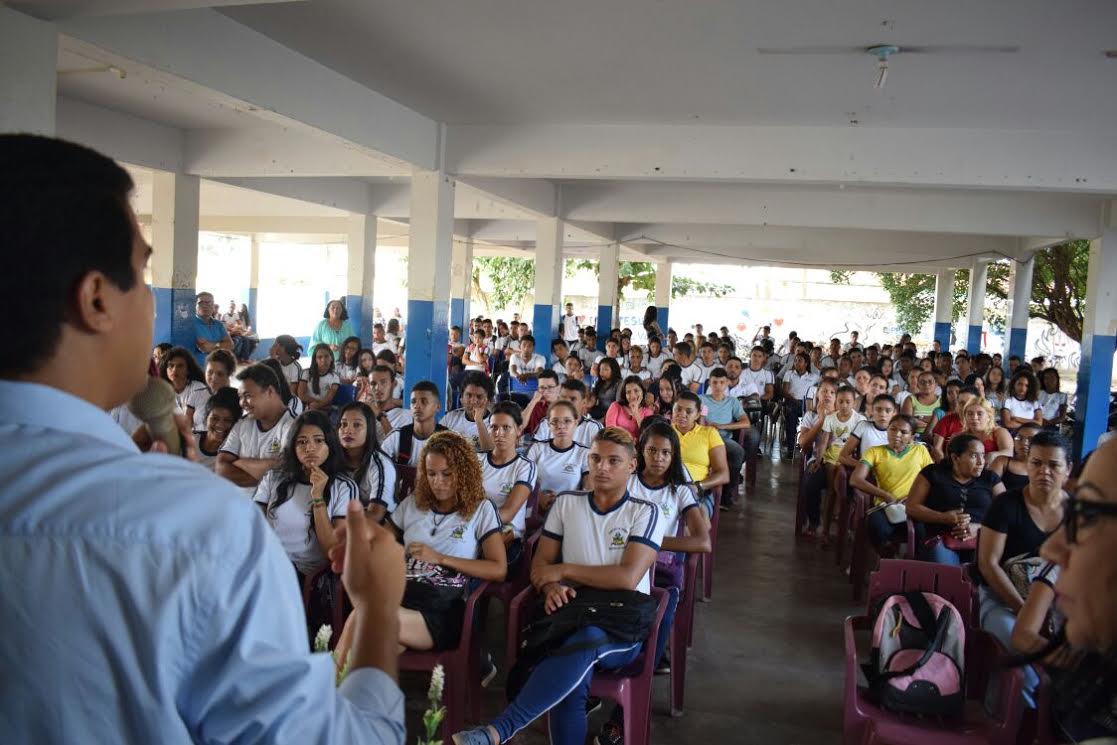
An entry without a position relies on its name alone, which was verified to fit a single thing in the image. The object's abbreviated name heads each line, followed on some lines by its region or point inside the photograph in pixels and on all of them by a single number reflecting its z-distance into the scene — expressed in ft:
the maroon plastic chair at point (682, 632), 11.34
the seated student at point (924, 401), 23.57
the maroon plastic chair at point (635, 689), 9.39
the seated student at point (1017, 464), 15.20
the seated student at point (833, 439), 19.57
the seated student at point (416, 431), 16.39
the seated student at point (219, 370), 18.11
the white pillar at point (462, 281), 53.42
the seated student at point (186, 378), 17.02
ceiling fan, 15.14
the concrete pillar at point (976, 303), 51.72
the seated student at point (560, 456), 15.84
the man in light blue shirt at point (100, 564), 2.26
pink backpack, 8.98
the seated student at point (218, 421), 14.64
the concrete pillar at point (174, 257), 27.27
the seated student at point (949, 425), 19.31
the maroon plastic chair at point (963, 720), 8.67
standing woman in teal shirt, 30.81
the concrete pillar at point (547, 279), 36.42
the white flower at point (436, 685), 5.77
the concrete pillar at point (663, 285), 61.62
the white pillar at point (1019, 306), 44.88
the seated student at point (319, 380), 24.00
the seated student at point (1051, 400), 27.63
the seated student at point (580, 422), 17.24
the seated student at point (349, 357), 26.11
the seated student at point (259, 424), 14.07
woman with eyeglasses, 2.93
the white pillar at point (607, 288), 45.29
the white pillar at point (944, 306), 58.49
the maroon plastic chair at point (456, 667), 9.83
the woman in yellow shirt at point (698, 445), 17.28
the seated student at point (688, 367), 29.17
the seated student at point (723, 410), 22.89
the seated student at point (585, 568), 9.05
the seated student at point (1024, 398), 26.22
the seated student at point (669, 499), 12.12
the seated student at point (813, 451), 19.99
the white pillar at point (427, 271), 24.70
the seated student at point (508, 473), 13.23
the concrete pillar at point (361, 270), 38.91
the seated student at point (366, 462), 12.59
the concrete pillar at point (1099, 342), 31.04
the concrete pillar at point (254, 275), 63.21
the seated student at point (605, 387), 25.18
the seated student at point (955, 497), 13.66
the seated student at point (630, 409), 19.88
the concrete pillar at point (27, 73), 10.93
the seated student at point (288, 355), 23.82
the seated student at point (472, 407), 17.67
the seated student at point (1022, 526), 10.91
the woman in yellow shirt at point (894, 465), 16.12
